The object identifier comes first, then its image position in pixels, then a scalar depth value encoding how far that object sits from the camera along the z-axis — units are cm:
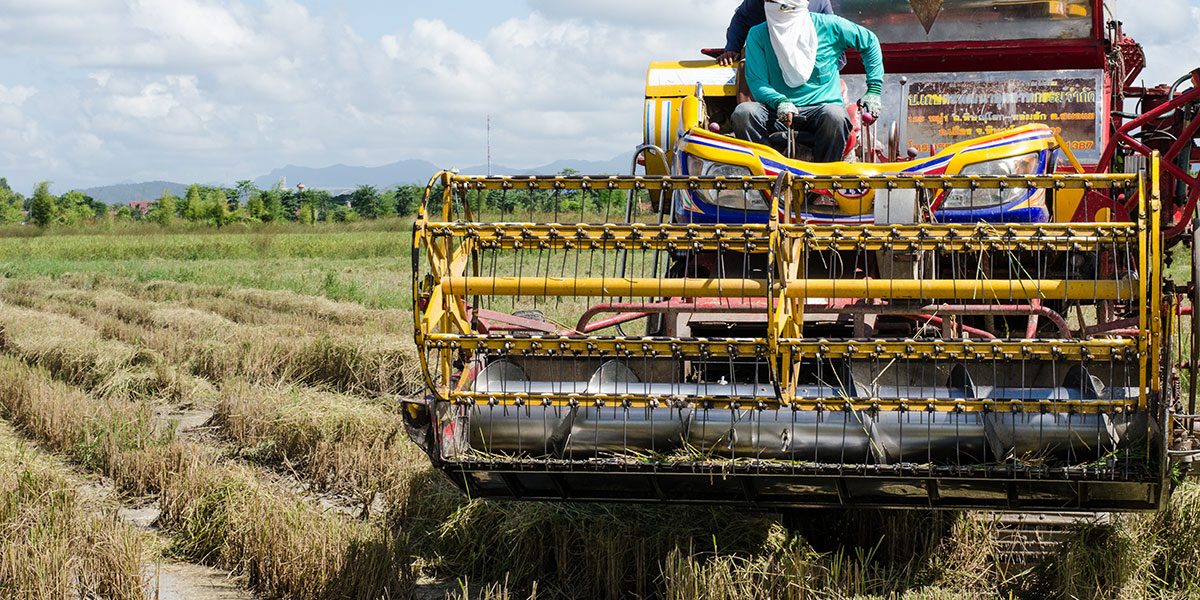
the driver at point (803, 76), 596
